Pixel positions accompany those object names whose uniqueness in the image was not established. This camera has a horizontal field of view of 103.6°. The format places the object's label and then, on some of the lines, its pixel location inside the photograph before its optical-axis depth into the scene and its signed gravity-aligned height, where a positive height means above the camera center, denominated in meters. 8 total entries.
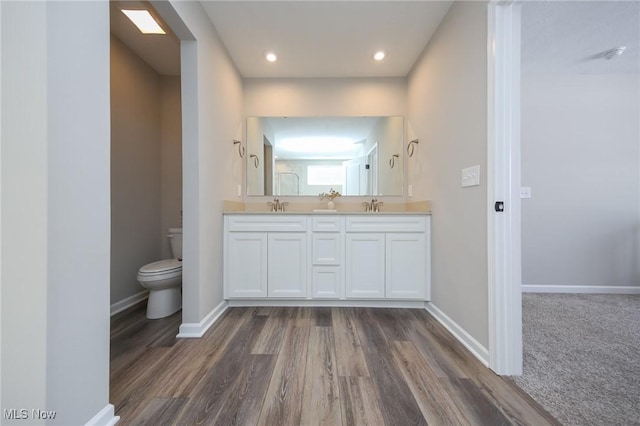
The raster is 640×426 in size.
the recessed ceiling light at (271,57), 2.36 +1.49
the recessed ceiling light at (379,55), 2.33 +1.48
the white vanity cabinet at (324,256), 2.22 -0.39
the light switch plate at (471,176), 1.49 +0.22
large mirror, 2.81 +0.65
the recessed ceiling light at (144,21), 1.86 +1.50
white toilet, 1.97 -0.59
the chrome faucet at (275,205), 2.79 +0.09
